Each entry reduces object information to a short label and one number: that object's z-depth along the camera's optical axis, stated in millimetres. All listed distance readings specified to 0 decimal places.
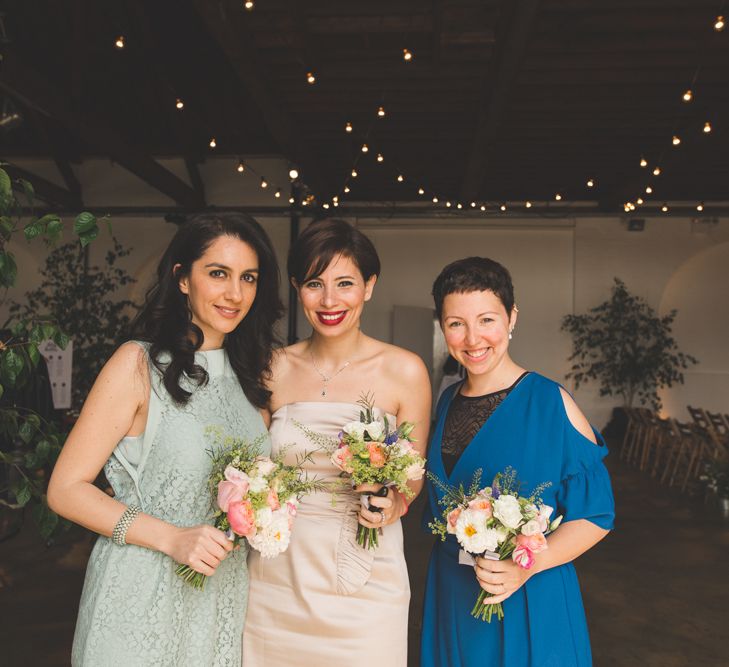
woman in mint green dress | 1642
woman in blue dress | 1788
